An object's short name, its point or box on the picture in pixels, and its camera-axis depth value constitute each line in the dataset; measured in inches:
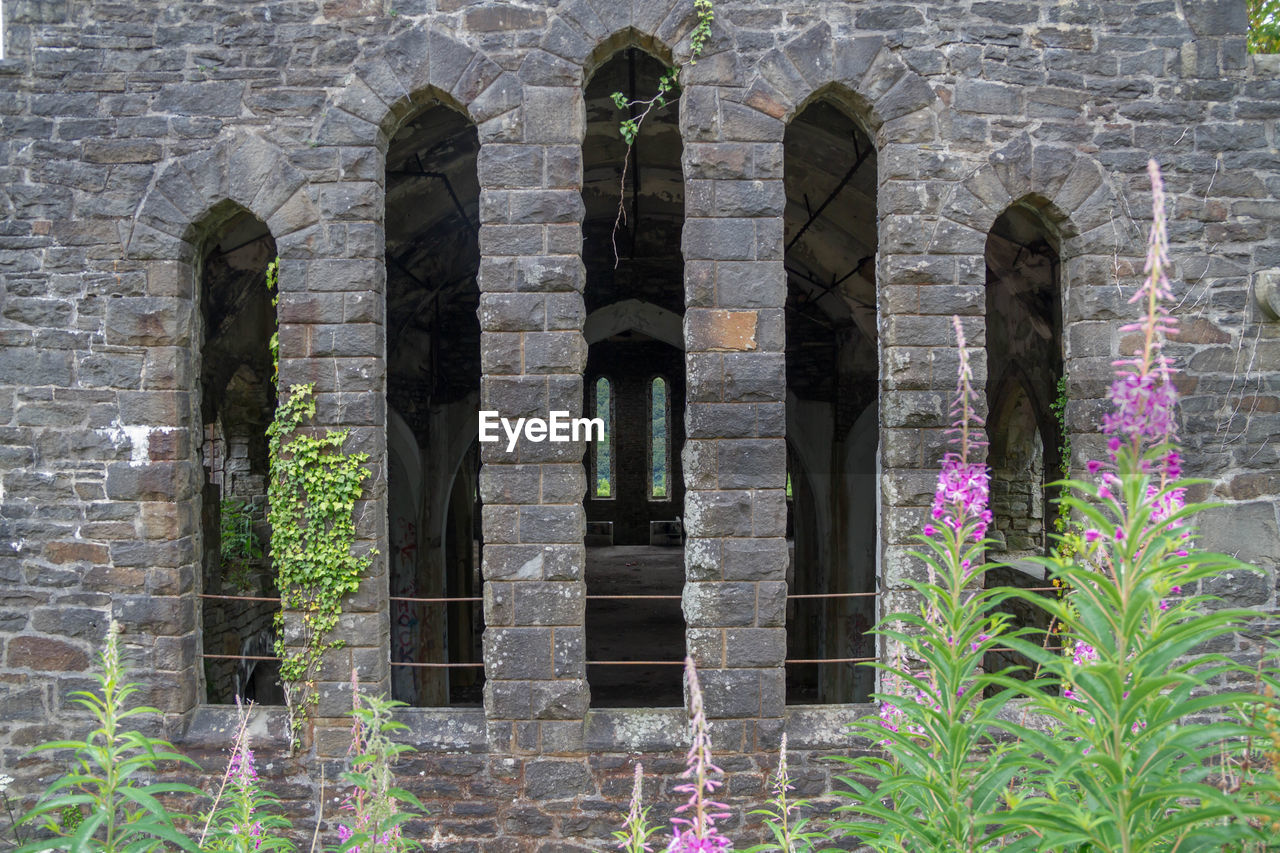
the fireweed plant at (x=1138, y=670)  68.6
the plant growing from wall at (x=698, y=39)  186.5
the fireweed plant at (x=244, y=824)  102.2
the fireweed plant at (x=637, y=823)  77.7
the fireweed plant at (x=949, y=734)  81.6
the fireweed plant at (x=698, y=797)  69.3
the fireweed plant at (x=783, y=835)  87.2
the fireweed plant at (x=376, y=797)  89.0
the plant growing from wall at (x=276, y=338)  191.6
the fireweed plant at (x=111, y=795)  81.0
